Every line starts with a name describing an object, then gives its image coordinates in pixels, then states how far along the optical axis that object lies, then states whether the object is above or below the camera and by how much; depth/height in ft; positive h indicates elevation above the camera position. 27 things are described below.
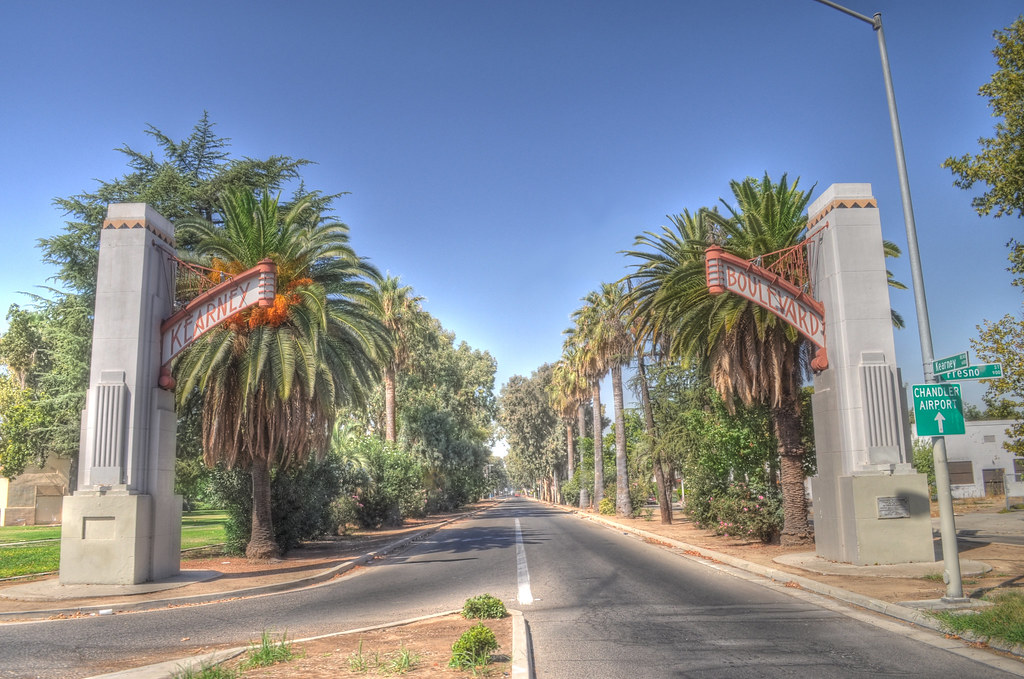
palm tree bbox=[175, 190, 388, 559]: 60.95 +9.71
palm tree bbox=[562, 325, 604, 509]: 152.24 +17.47
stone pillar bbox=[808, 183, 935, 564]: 50.03 +2.76
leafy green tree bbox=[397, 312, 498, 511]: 151.02 +12.98
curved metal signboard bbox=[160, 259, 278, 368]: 56.70 +12.45
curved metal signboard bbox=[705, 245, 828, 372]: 56.49 +12.56
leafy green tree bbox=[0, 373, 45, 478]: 116.19 +6.54
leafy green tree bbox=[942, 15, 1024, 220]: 54.13 +22.91
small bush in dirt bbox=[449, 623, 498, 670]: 23.03 -5.78
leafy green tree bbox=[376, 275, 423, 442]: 138.10 +26.70
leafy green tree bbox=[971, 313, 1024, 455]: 55.01 +6.39
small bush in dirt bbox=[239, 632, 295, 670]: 23.58 -5.97
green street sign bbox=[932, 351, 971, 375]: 34.55 +4.10
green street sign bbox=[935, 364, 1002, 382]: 34.49 +3.61
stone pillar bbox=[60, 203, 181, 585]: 50.03 +2.72
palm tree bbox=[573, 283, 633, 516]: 128.06 +20.41
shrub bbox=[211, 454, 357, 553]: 72.43 -3.38
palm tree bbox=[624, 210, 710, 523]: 79.30 +21.36
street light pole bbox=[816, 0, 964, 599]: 33.76 +5.61
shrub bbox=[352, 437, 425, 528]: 111.34 -3.07
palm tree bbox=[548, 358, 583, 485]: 180.75 +17.36
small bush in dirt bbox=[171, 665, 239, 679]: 20.98 -5.73
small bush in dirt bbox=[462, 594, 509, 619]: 32.35 -6.24
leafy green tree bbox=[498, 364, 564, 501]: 258.57 +14.08
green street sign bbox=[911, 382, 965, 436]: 35.60 +2.01
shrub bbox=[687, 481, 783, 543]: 71.97 -5.38
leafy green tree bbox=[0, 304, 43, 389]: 181.88 +32.36
